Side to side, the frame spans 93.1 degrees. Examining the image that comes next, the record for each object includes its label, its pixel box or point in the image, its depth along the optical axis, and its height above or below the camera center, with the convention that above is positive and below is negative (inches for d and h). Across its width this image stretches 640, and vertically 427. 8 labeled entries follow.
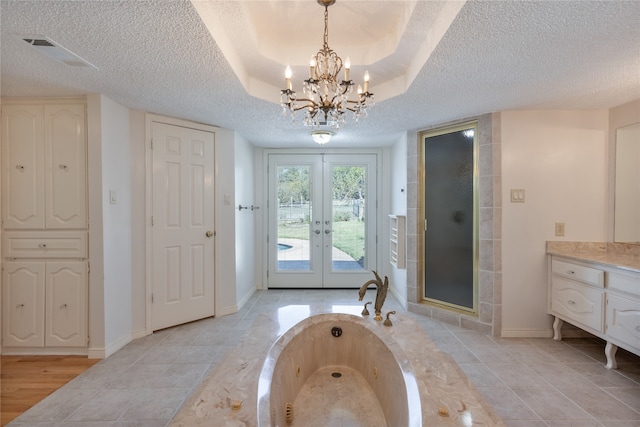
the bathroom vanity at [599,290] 85.1 -26.3
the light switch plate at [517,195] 115.6 +4.8
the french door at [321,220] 183.3 -6.8
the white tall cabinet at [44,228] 100.0 -5.9
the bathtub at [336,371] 55.4 -36.9
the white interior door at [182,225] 121.4 -6.5
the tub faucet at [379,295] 84.0 -24.5
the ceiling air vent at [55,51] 66.9 +37.8
